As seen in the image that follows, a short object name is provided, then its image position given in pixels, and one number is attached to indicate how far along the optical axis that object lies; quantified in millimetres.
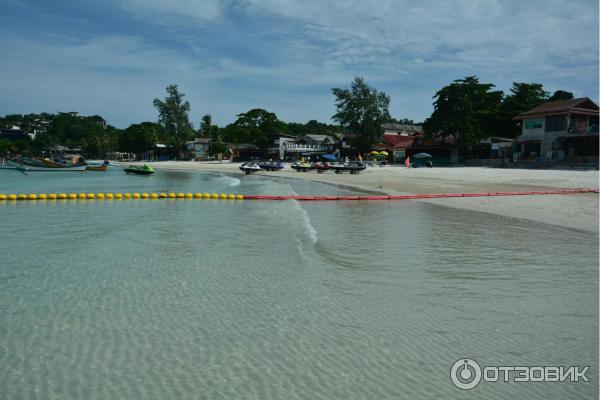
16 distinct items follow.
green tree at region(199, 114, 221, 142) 117188
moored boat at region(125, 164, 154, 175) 55662
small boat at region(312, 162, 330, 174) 56569
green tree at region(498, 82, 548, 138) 65375
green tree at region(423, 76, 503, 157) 61156
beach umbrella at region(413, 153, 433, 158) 64000
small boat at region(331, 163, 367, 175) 53312
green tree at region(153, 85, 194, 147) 104831
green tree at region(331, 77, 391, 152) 79188
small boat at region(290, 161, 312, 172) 60784
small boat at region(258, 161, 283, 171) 61959
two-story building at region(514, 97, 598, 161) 46094
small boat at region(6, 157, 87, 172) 64250
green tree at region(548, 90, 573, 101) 82438
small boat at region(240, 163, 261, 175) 60031
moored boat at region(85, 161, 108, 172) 61144
